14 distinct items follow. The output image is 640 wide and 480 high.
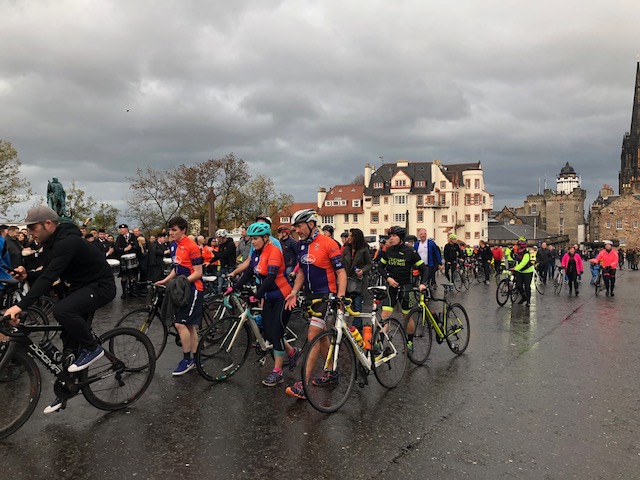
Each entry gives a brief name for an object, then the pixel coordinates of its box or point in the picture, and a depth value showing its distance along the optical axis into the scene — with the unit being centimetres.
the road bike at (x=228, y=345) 615
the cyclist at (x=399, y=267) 770
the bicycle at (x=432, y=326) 715
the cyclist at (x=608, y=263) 1711
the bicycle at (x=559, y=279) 1878
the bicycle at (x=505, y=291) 1425
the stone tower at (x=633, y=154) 11400
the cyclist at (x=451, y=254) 1923
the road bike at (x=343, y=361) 528
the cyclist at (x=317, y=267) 573
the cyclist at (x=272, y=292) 591
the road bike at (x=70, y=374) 441
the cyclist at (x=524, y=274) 1394
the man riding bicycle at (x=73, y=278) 460
